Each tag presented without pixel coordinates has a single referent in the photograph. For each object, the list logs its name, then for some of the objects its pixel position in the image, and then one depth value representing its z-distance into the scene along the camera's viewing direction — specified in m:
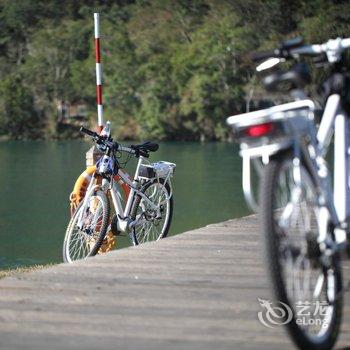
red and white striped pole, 15.88
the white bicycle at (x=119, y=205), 12.48
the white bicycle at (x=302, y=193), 5.16
